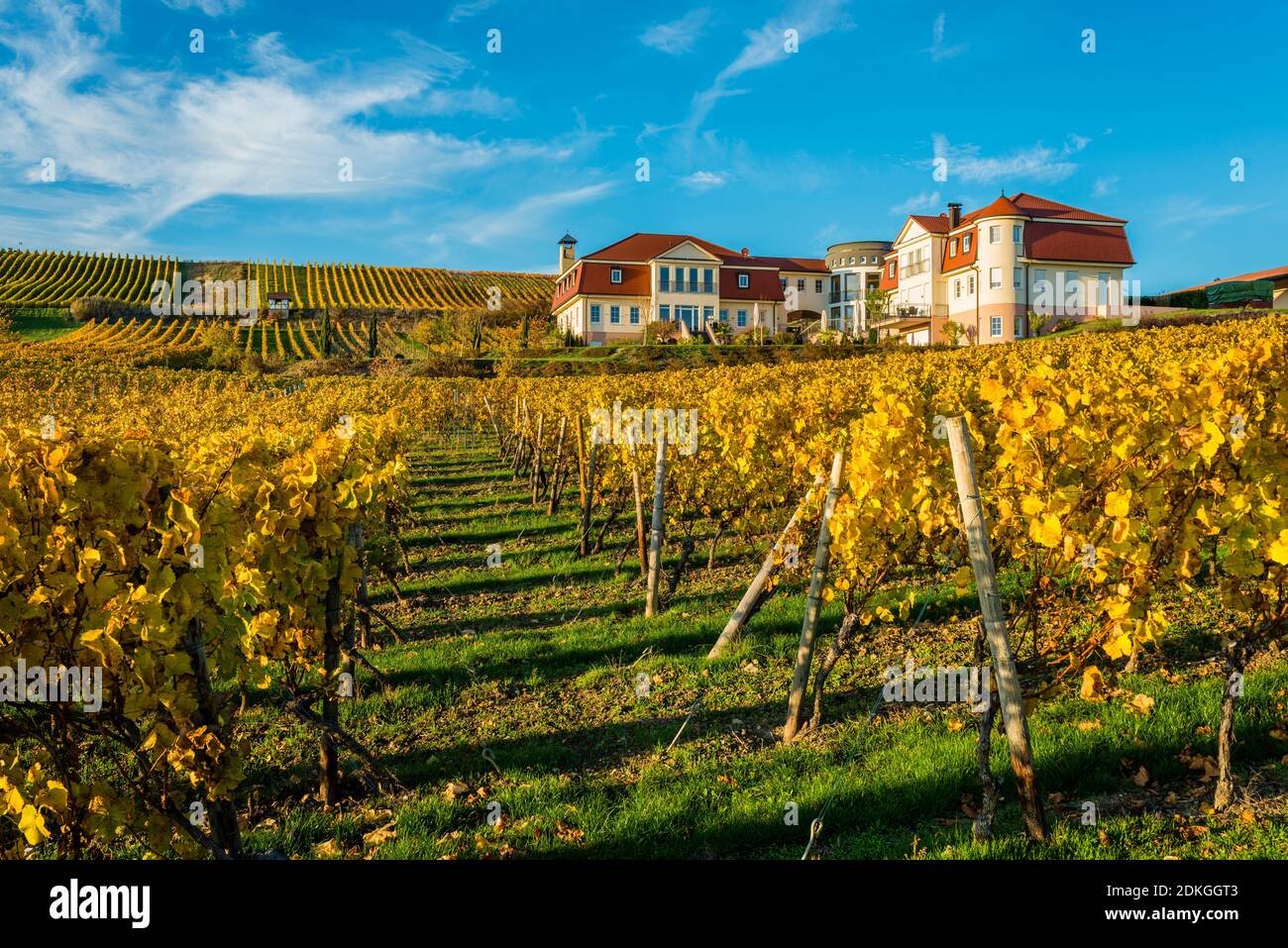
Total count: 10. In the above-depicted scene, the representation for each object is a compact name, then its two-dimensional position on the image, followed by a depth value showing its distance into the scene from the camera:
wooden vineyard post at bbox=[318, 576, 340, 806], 5.05
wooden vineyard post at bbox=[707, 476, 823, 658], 7.14
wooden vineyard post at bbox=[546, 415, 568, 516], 13.95
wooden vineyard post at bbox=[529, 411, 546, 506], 15.37
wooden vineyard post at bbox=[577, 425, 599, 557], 11.45
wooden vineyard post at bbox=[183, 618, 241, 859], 3.47
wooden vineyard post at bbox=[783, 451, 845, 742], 5.55
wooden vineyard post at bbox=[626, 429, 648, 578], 9.73
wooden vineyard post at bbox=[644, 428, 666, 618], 8.46
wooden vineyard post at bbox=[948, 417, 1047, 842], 3.86
